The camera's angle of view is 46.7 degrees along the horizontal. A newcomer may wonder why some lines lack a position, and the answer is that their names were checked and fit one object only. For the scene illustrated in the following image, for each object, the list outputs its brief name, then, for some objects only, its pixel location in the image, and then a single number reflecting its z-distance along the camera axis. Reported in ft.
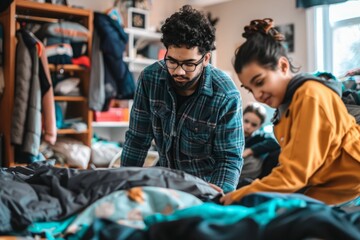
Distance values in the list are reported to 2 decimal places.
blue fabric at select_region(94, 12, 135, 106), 10.87
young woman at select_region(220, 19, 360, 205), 3.16
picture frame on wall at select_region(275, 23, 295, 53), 12.43
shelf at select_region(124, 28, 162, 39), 12.39
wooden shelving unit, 9.75
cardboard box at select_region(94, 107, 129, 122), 11.69
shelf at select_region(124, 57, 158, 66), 12.36
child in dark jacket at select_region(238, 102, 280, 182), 9.20
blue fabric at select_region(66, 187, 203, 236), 2.59
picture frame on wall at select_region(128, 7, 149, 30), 12.59
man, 4.75
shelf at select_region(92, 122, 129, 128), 11.66
